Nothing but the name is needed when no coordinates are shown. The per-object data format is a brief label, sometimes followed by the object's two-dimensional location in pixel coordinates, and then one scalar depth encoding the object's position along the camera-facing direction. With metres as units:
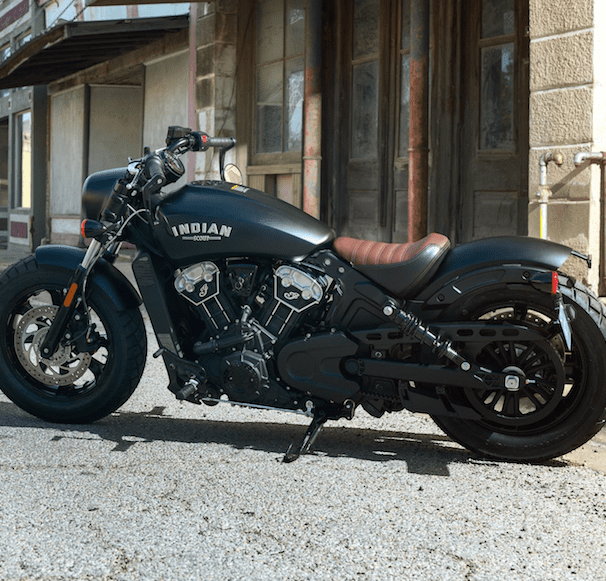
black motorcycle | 3.60
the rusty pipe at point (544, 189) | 5.49
